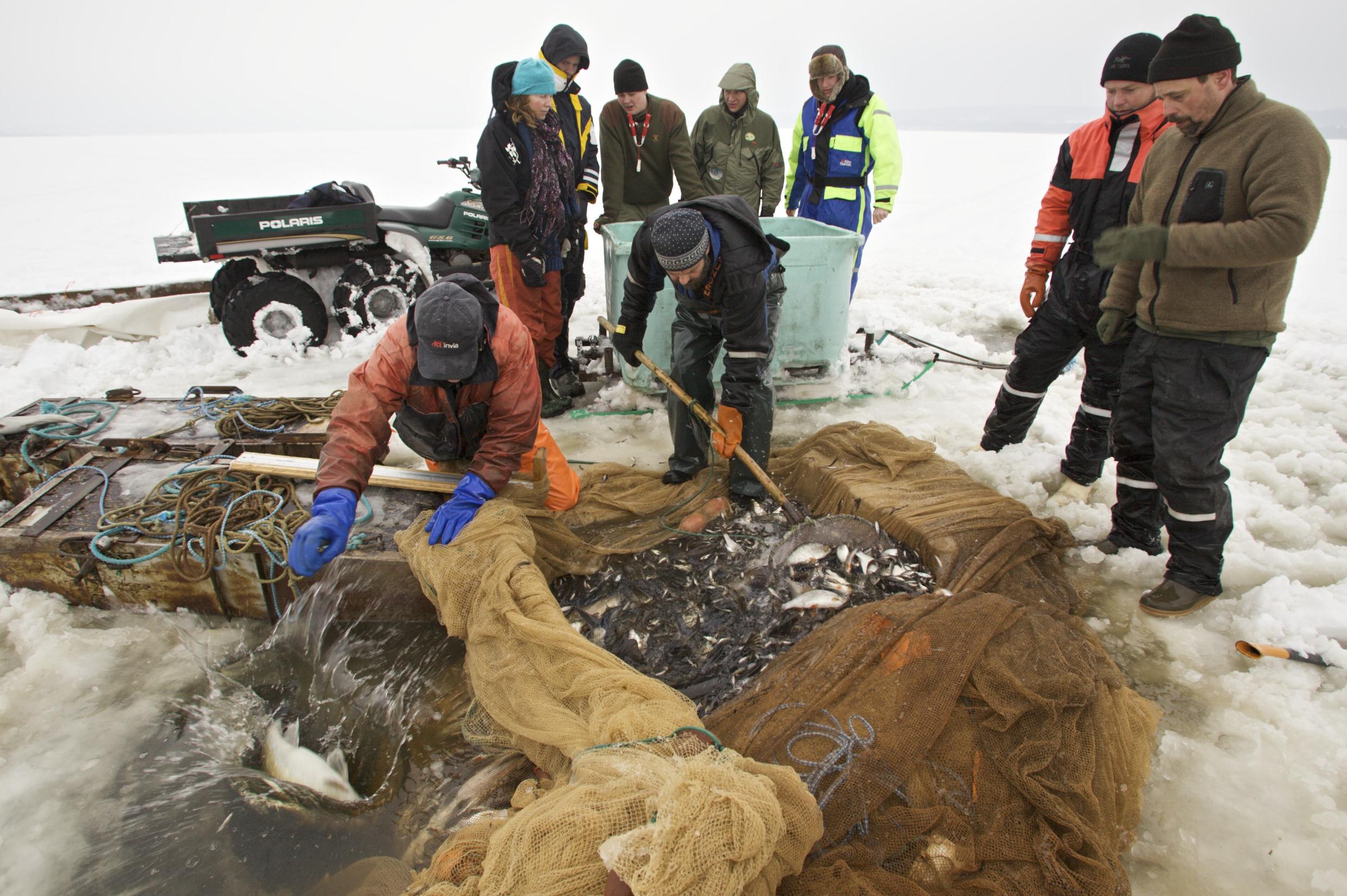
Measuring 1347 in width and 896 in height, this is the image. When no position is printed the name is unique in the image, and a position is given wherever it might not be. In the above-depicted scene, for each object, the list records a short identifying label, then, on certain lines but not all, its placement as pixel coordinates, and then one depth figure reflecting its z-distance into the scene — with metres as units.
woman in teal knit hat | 4.20
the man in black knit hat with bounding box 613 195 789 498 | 3.13
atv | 5.39
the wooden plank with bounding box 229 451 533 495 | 3.19
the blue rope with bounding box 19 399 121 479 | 3.54
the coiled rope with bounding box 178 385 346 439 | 3.72
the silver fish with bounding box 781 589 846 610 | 2.77
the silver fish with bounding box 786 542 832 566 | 3.02
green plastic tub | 4.59
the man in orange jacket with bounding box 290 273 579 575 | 2.57
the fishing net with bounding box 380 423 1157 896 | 1.46
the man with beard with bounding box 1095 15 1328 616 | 2.29
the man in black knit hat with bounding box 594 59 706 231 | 5.25
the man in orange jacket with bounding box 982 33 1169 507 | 3.04
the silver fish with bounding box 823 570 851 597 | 2.86
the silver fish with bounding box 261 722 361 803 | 2.32
